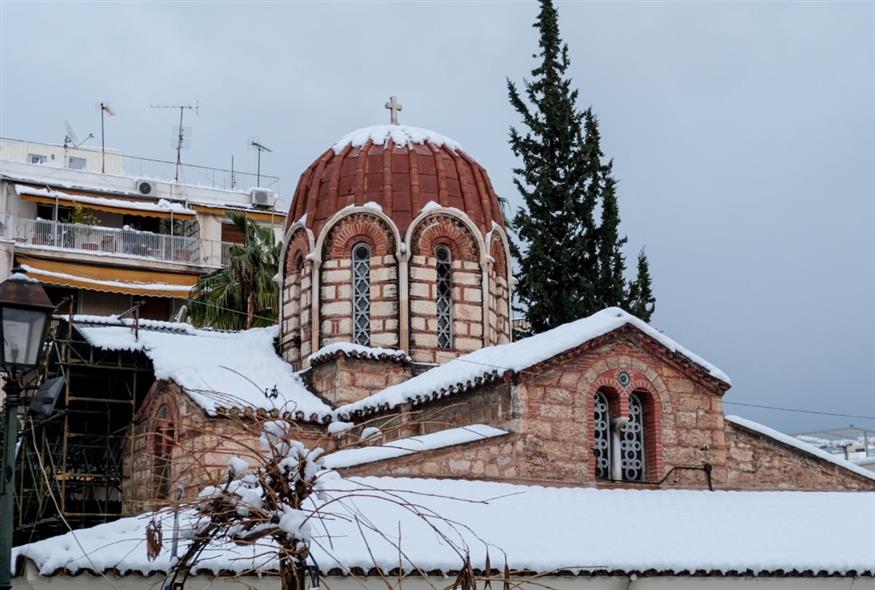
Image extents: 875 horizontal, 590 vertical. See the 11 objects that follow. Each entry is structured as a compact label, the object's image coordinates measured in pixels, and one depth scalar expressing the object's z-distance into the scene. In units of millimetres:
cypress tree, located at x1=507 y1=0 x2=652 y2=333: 25719
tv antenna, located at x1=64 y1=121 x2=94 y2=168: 42969
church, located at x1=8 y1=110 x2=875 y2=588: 13602
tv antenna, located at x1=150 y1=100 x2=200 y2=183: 42094
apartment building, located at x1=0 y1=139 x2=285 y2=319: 35125
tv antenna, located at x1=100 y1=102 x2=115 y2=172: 42331
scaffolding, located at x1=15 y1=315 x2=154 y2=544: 20672
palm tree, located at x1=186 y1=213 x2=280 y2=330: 27688
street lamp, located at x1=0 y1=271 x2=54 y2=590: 7703
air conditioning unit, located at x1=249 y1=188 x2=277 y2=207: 40344
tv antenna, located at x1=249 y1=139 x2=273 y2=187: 43391
